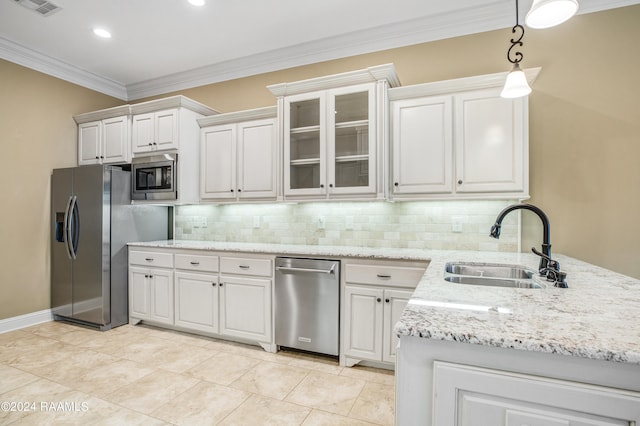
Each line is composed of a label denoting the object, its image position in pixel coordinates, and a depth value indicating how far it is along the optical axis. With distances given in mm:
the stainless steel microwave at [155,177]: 3410
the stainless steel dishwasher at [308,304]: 2562
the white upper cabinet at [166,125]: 3416
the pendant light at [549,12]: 1133
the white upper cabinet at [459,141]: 2408
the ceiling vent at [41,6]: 2615
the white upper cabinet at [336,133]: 2689
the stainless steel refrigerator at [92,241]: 3312
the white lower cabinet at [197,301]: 3027
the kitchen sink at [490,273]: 1682
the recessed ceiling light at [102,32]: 3033
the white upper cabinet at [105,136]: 3693
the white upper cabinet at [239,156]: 3197
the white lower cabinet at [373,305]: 2389
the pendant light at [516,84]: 1652
